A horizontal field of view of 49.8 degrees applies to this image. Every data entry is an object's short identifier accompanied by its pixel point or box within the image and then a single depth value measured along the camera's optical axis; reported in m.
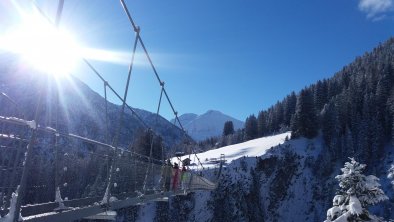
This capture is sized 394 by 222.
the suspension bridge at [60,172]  5.23
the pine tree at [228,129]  152.82
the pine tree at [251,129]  119.75
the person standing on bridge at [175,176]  17.94
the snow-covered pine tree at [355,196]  14.85
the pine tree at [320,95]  113.19
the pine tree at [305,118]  90.56
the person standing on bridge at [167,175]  16.73
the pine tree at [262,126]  117.94
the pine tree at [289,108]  117.62
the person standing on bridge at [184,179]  20.42
